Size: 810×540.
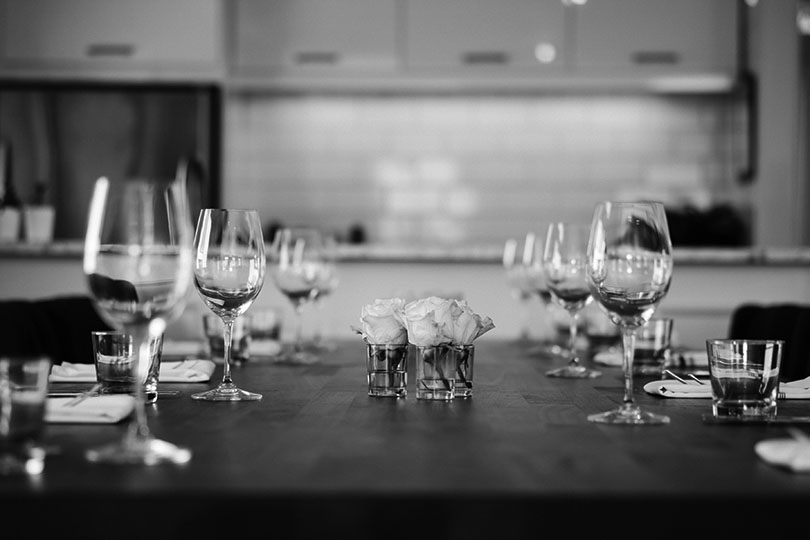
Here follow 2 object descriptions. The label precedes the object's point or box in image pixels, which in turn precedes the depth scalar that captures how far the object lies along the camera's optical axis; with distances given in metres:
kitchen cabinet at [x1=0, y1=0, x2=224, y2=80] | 4.25
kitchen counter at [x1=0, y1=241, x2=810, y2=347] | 3.13
